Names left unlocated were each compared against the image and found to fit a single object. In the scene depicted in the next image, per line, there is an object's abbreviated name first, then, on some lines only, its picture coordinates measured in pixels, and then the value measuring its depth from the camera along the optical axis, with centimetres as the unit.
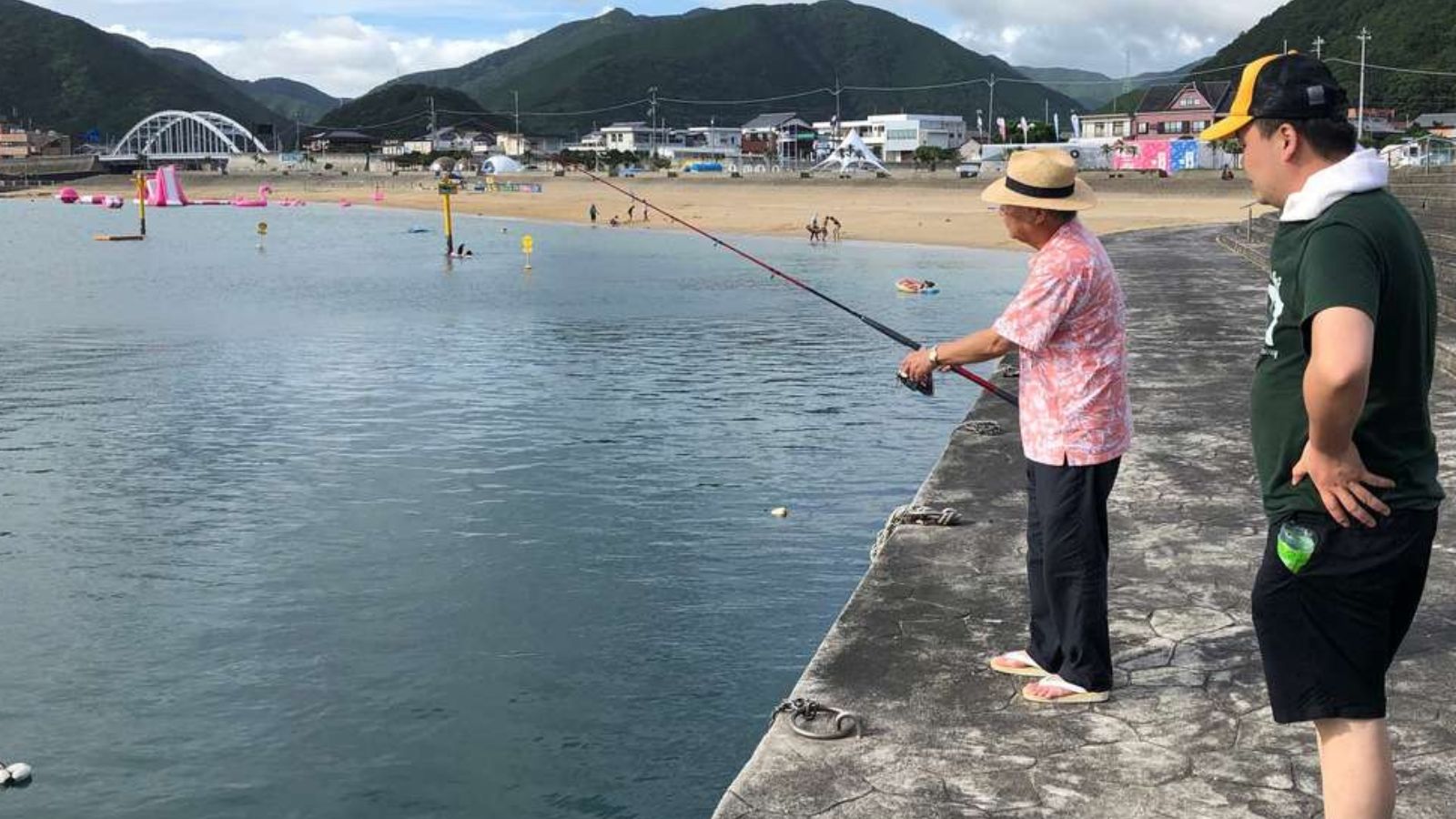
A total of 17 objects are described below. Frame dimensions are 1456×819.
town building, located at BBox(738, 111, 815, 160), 15662
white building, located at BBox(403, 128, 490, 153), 17840
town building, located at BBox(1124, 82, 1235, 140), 9669
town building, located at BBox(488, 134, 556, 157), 17450
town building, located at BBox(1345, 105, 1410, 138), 9106
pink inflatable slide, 9631
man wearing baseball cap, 257
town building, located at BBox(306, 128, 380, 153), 17000
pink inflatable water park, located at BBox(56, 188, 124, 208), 11744
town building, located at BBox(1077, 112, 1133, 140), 11294
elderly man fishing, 421
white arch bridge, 19438
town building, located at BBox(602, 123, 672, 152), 17188
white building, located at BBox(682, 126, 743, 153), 16800
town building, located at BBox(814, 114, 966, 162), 14375
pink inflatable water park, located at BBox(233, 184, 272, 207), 10138
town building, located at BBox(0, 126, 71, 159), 19588
